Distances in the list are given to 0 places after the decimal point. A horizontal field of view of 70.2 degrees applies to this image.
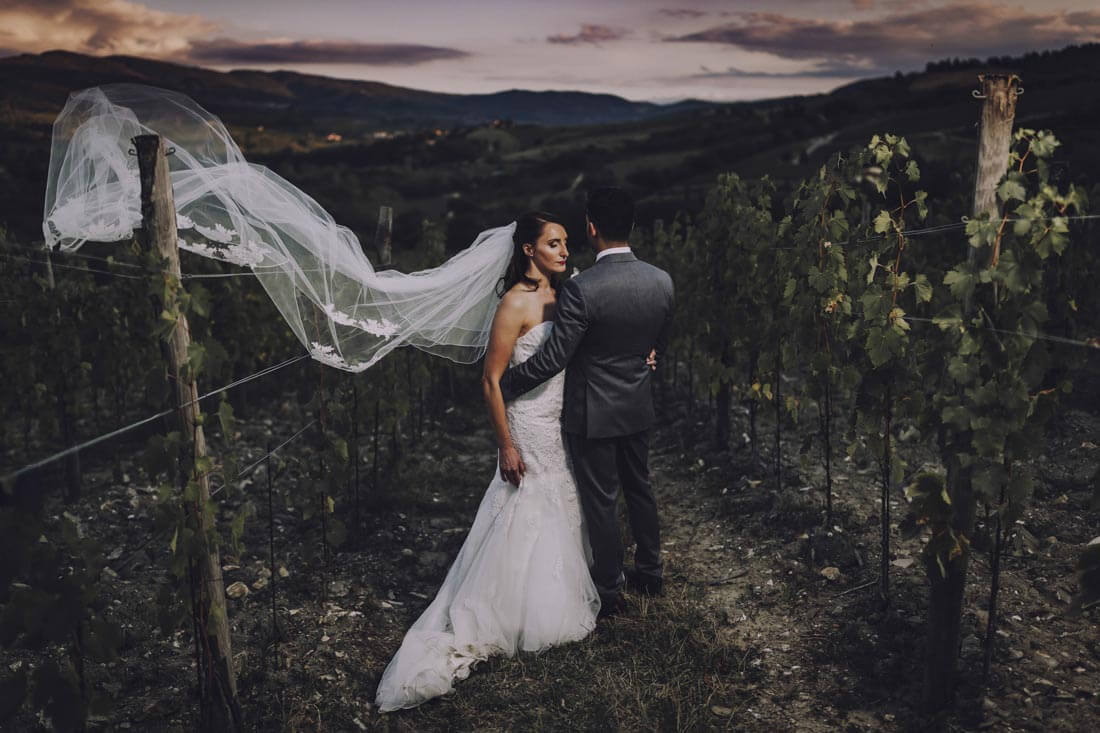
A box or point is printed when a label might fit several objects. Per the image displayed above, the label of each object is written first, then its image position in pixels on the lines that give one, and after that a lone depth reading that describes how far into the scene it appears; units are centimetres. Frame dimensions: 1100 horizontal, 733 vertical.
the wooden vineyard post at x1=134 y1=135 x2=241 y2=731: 313
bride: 406
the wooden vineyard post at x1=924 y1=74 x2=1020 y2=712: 319
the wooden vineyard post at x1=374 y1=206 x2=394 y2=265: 570
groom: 397
